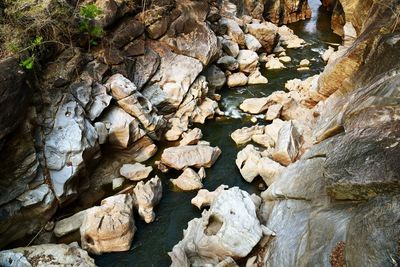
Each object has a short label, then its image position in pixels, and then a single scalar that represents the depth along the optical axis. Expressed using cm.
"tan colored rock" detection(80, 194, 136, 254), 916
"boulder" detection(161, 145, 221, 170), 1191
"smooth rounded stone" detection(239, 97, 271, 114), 1515
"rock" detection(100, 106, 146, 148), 1216
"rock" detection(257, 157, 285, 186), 1090
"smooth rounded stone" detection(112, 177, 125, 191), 1146
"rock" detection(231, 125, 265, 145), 1334
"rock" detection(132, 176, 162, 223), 1014
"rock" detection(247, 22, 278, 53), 2112
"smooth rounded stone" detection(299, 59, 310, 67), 1952
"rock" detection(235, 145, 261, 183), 1141
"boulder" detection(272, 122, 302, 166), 1136
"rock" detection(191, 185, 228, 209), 1038
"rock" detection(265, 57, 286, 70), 1942
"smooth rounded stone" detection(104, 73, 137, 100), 1265
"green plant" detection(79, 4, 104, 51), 1268
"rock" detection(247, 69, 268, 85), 1781
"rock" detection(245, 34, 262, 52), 1983
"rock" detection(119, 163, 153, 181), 1166
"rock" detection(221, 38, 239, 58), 1848
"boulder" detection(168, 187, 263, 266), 814
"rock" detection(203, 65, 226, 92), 1709
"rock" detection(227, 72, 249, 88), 1762
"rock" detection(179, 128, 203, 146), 1326
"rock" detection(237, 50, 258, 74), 1839
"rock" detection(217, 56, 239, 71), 1791
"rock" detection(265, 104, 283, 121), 1450
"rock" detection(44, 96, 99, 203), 1027
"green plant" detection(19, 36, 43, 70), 1041
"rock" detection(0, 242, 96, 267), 829
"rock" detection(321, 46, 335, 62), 1981
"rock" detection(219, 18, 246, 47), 1923
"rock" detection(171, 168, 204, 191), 1117
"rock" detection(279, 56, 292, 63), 2025
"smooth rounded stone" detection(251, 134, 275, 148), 1298
